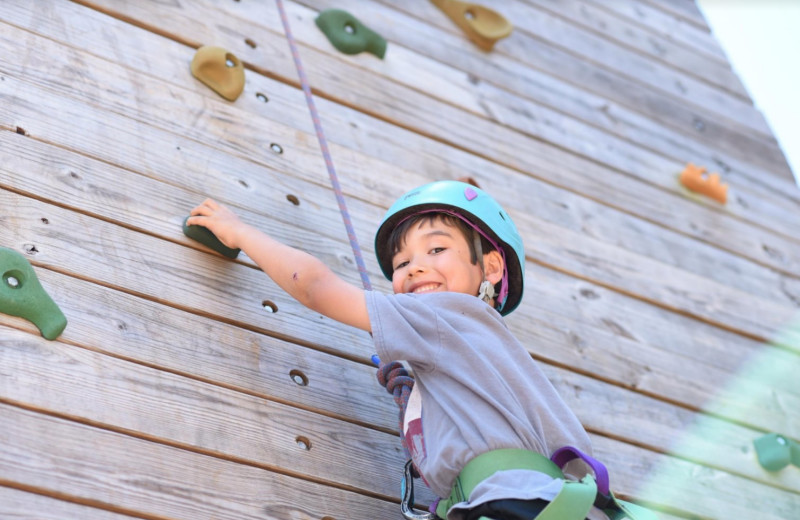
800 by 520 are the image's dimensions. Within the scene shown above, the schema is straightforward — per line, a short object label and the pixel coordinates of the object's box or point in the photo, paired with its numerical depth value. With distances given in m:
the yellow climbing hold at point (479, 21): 4.55
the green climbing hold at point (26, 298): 3.35
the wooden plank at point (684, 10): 5.24
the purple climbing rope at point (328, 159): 3.68
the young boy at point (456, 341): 3.31
